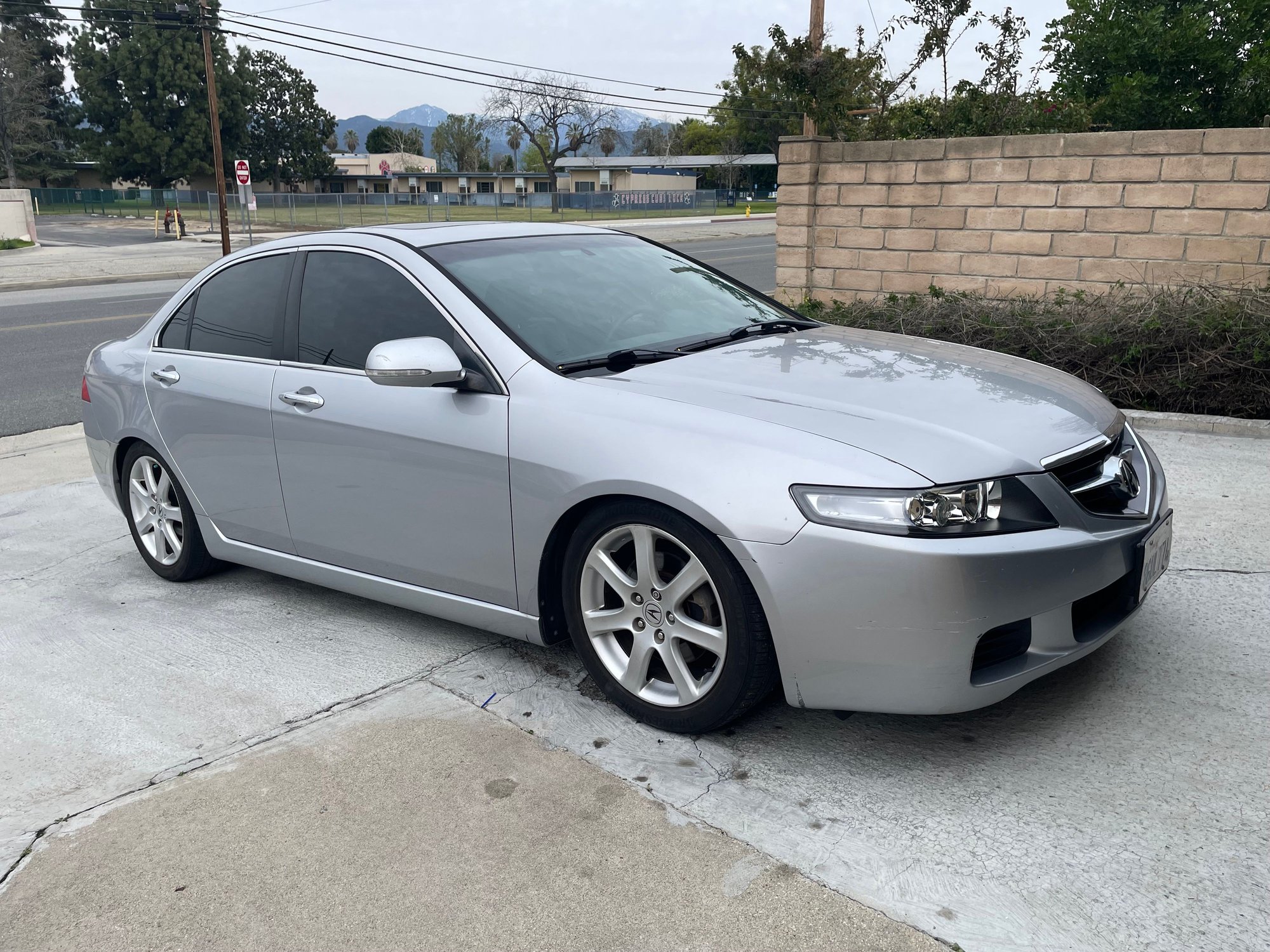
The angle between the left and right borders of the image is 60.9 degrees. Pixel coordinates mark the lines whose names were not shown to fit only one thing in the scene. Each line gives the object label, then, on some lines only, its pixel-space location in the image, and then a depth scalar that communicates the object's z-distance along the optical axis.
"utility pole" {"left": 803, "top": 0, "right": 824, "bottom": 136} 22.09
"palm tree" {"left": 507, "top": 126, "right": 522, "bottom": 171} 95.19
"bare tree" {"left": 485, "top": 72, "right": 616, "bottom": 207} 88.69
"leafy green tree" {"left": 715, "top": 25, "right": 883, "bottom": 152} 11.05
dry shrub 7.17
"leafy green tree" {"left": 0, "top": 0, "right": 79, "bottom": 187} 76.00
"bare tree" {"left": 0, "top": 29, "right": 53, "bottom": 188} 72.94
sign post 31.25
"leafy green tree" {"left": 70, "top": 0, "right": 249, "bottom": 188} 76.19
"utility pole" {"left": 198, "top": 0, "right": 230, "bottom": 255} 33.25
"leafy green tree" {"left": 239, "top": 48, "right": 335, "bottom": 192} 86.00
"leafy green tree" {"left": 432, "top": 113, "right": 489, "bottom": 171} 122.12
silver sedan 2.94
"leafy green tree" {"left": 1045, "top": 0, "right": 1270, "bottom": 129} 26.38
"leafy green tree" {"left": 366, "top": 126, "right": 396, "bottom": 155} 138.00
